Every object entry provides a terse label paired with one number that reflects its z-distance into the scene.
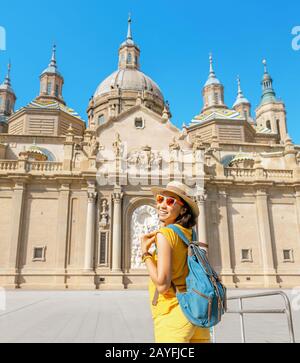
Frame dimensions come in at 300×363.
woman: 3.08
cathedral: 26.75
